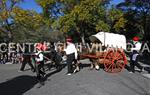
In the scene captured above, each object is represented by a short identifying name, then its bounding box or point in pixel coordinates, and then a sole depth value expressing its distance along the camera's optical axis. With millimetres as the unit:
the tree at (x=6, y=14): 15262
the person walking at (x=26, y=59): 6825
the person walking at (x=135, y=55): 6146
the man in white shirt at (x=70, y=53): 5997
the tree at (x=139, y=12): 20326
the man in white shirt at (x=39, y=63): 5146
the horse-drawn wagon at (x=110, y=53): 6517
